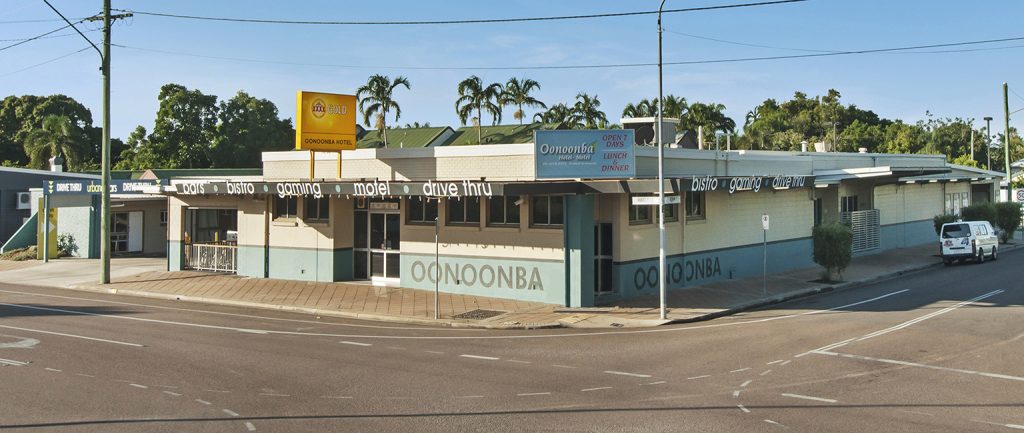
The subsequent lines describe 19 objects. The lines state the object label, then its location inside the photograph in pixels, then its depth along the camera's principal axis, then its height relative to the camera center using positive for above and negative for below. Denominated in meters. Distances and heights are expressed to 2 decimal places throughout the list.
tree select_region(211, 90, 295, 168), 73.25 +9.45
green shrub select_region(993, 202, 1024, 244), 42.53 +0.71
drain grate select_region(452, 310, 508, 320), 19.72 -2.20
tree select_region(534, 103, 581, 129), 71.31 +10.74
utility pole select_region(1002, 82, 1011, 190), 46.75 +7.59
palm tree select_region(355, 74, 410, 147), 58.38 +10.30
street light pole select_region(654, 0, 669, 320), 19.03 +0.50
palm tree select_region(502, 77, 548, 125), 68.19 +12.27
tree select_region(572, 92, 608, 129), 70.56 +10.76
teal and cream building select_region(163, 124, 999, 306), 21.38 +0.41
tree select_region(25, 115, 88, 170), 61.41 +7.05
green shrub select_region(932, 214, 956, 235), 37.88 +0.44
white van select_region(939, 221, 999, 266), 32.06 -0.55
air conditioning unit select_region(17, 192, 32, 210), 45.88 +1.79
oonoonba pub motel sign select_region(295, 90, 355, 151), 24.55 +3.47
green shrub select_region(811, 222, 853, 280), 25.84 -0.56
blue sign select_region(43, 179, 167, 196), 32.03 +1.90
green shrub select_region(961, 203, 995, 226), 41.03 +0.84
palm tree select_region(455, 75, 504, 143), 63.84 +10.87
